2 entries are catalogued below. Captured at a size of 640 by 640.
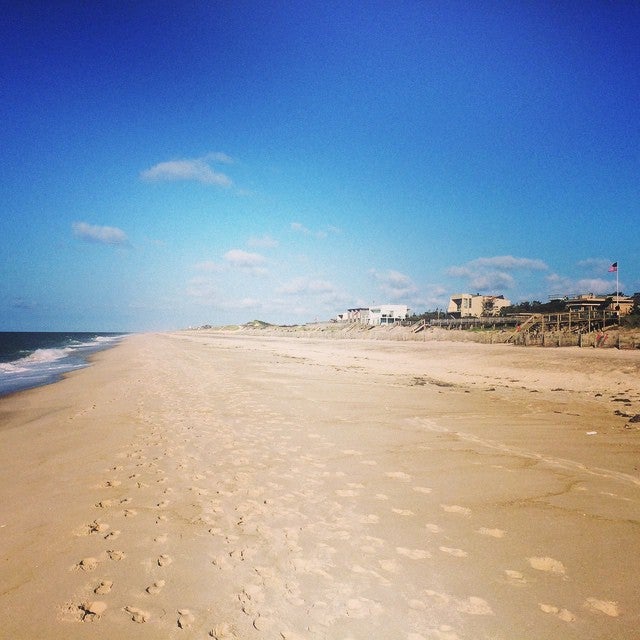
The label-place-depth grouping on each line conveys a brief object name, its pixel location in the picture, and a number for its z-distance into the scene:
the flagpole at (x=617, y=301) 39.83
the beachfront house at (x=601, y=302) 41.66
